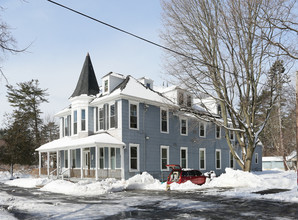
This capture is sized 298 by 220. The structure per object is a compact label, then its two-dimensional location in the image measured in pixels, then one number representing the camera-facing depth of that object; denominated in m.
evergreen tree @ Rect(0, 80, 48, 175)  36.66
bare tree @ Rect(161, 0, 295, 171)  21.45
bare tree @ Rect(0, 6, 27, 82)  9.72
